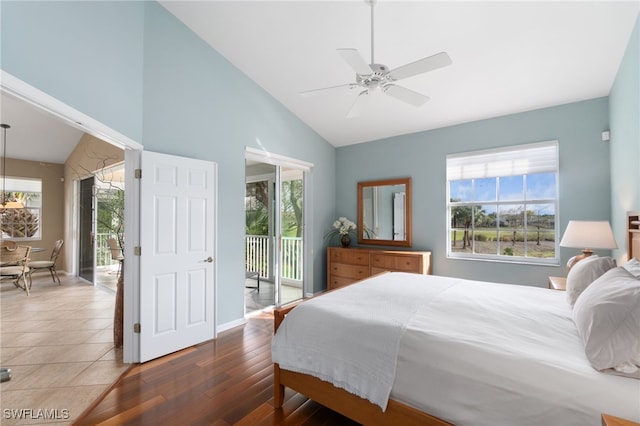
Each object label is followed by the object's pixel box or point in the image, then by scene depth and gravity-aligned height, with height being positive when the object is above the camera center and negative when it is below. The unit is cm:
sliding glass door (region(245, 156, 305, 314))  445 -28
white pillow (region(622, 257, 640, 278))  162 -32
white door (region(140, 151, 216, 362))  276 -37
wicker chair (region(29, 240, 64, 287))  551 -92
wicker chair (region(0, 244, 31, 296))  488 -73
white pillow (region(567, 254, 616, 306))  199 -41
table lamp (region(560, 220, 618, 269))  268 -19
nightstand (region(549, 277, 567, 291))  282 -70
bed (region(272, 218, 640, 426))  121 -73
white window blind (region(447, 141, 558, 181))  374 +77
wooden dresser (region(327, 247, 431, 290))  435 -75
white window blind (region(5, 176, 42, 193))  637 +75
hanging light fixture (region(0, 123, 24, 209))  512 +95
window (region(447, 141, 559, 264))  377 +17
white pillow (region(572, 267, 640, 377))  121 -50
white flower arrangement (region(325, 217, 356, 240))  522 -21
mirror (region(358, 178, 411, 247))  483 +8
